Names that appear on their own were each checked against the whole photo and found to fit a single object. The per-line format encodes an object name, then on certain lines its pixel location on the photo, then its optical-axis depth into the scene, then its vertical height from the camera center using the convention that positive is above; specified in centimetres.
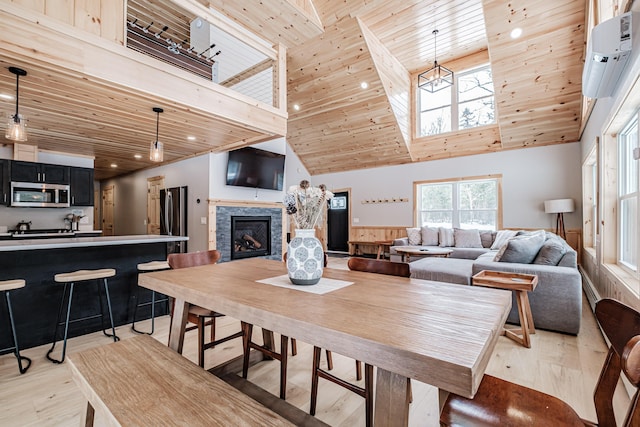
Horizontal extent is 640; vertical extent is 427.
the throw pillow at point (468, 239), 620 -55
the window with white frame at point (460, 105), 643 +246
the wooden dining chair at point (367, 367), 150 -83
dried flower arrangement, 160 +5
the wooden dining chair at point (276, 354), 183 -91
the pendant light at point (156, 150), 320 +68
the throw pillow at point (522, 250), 329 -42
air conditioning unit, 212 +123
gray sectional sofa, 285 -69
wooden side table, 264 -66
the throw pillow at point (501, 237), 578 -48
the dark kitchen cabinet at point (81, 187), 541 +51
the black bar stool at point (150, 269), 311 -63
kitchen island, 260 -62
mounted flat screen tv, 584 +93
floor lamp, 534 +7
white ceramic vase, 153 -24
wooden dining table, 77 -37
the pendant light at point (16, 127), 229 +67
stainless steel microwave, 473 +32
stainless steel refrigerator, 606 +2
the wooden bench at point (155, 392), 98 -67
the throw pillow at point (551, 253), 315 -44
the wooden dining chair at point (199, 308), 210 -69
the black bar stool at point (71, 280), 249 -56
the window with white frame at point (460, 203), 662 +23
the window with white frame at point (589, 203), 488 +15
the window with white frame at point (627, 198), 273 +14
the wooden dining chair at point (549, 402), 92 -68
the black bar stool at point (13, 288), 219 -61
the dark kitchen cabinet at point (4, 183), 459 +49
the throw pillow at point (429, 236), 671 -53
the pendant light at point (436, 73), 530 +260
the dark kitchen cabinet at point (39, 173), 471 +70
